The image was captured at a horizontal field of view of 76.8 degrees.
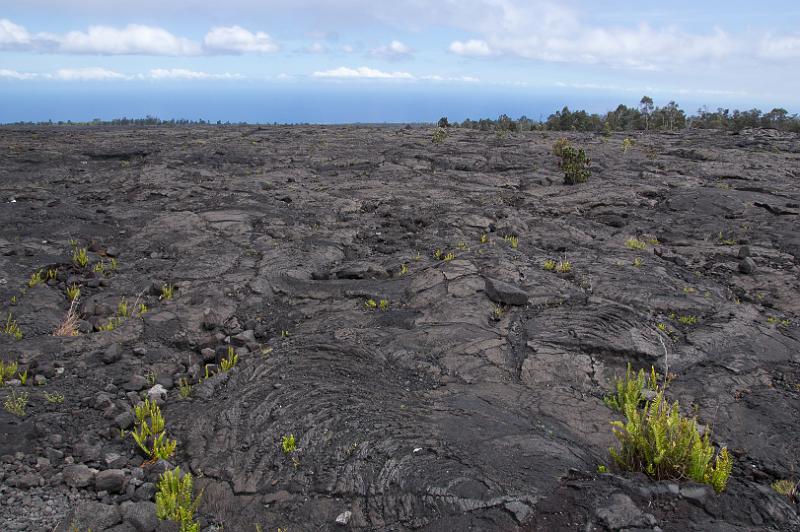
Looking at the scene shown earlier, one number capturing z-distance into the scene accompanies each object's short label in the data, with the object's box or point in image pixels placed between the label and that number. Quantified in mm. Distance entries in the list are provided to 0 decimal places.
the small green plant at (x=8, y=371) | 7172
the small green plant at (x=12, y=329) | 8320
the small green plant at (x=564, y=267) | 11266
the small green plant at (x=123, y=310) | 9422
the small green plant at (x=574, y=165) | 21172
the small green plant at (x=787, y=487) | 5273
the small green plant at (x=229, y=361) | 7930
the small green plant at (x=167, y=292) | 10297
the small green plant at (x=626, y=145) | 29653
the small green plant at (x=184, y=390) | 7266
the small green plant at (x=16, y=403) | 6422
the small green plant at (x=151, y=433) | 6074
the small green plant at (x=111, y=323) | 8859
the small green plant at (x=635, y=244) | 13173
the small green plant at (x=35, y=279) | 10141
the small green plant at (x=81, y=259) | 11266
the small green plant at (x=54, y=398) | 6773
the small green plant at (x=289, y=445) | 6021
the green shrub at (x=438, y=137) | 32416
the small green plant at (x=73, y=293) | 9907
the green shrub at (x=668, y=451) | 4945
